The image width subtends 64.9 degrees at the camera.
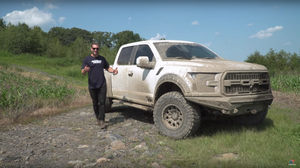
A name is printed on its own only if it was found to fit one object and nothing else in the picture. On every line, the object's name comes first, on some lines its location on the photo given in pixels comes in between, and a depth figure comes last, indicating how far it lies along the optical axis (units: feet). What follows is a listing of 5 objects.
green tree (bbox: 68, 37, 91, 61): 168.43
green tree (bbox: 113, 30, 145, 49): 234.38
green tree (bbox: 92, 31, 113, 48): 271.08
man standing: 18.80
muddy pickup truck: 13.92
